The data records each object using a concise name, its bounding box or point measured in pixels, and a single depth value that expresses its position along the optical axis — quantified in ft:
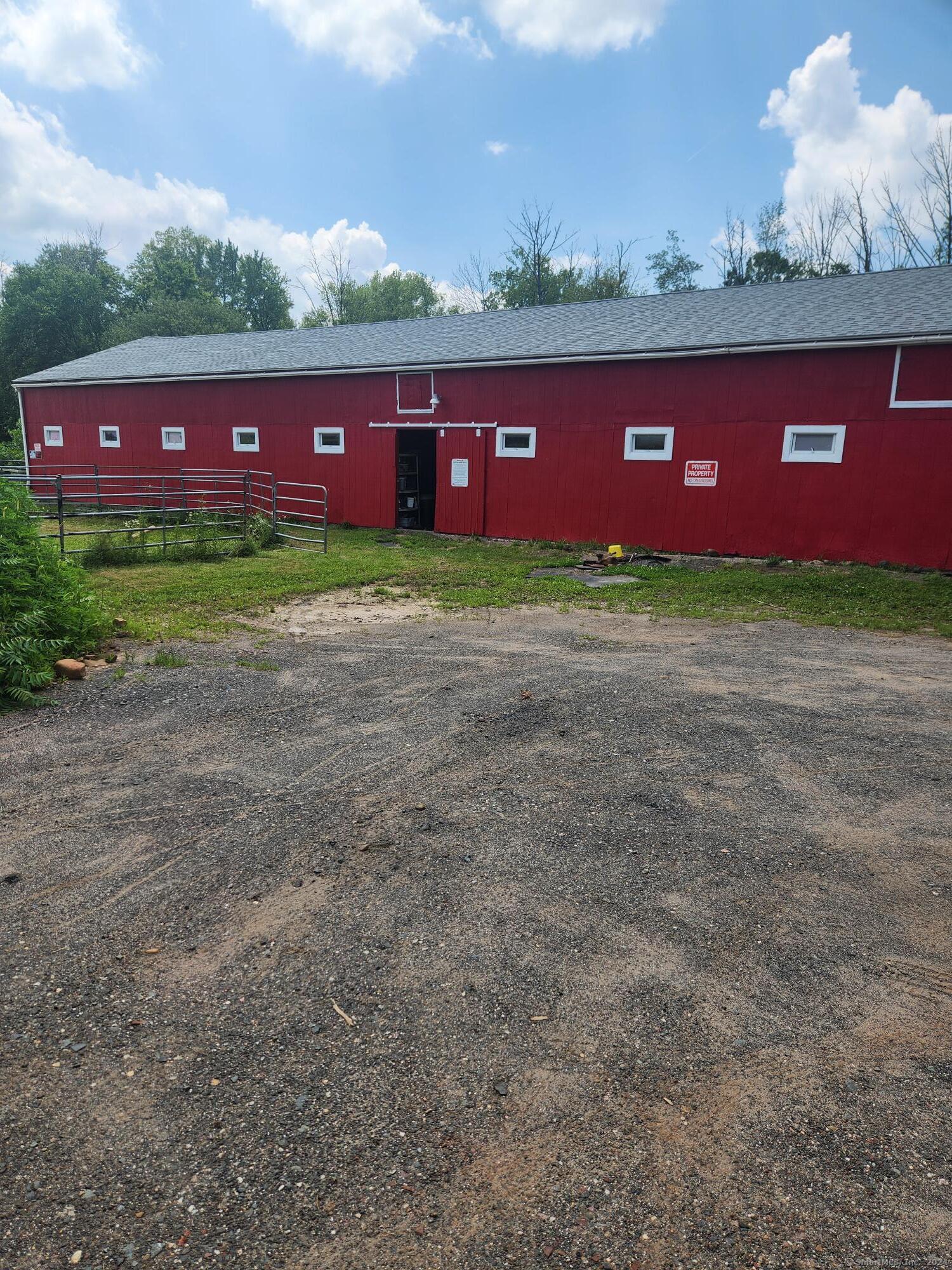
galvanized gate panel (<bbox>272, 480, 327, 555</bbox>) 47.55
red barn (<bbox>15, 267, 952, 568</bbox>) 39.96
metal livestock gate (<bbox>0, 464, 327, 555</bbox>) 44.27
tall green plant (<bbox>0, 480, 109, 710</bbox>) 18.62
